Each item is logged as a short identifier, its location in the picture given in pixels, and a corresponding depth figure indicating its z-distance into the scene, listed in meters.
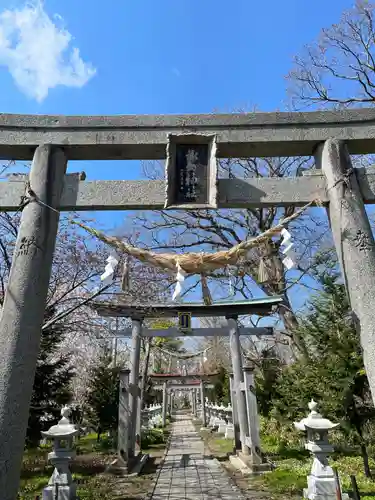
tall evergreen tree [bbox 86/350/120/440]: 15.56
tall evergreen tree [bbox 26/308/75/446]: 12.28
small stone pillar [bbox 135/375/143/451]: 12.96
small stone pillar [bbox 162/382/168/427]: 28.38
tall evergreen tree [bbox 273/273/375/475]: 8.85
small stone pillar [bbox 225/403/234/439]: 17.55
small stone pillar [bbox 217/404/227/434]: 19.84
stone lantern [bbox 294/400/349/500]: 6.49
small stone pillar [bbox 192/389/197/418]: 40.75
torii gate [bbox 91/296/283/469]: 11.81
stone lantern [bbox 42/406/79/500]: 6.66
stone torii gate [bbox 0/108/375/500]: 4.16
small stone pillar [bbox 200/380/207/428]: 27.22
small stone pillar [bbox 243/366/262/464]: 10.20
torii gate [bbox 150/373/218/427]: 27.59
